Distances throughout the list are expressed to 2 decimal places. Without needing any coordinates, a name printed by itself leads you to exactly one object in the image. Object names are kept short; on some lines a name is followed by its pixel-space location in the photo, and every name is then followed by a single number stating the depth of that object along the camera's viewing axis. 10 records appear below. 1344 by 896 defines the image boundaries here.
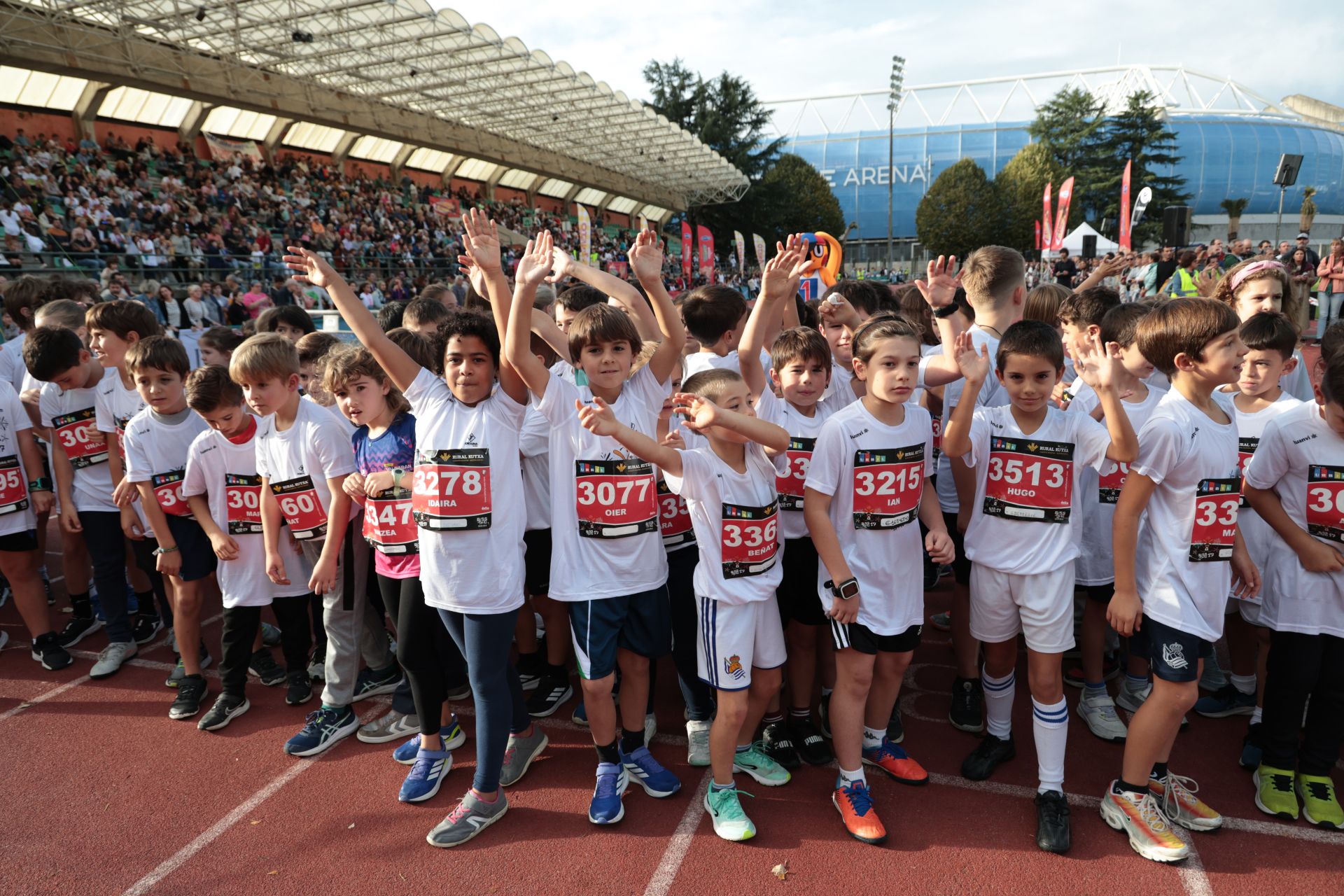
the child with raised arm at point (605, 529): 3.02
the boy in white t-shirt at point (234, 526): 3.80
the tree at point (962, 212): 50.31
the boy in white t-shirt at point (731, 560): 2.86
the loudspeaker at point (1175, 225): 17.00
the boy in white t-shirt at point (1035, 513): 2.96
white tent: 30.00
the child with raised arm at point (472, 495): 2.93
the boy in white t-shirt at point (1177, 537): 2.74
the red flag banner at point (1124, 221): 21.67
